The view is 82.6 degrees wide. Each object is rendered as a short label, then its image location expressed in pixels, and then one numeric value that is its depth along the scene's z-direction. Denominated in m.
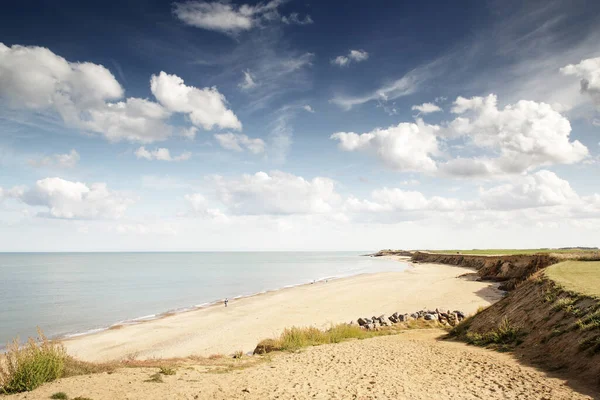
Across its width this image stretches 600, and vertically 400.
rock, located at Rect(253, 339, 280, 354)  19.34
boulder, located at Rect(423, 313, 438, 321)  26.46
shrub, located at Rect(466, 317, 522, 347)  16.44
